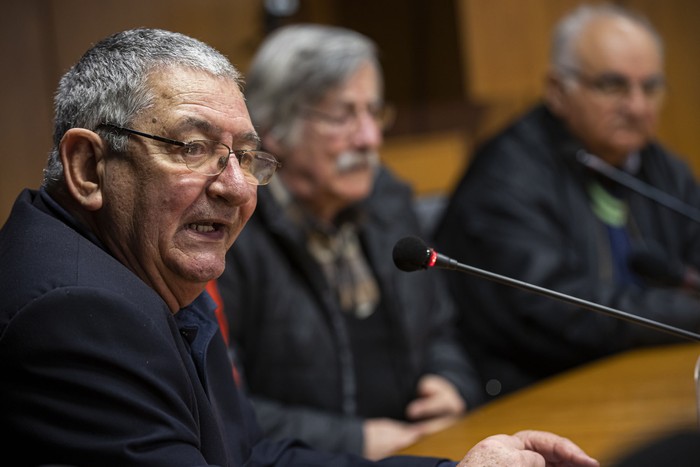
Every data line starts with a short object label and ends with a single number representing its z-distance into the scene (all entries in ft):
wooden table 5.68
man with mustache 7.75
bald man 9.05
